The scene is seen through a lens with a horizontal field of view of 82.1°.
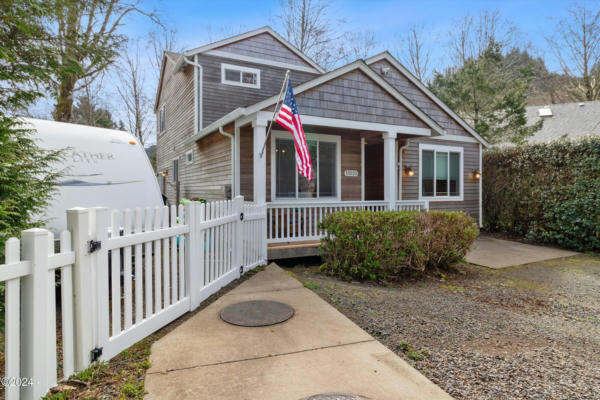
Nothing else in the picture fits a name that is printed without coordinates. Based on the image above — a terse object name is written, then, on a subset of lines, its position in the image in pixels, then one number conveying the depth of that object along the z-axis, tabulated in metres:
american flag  5.96
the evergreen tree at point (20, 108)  2.75
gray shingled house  7.47
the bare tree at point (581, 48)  19.39
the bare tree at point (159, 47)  22.40
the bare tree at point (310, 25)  21.20
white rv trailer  4.58
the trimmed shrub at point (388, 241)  5.17
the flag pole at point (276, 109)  6.08
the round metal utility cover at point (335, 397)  2.03
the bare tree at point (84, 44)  4.54
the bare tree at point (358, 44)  22.36
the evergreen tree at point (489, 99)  13.88
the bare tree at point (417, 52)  21.95
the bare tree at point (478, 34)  18.70
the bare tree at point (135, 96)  22.50
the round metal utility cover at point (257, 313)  3.31
